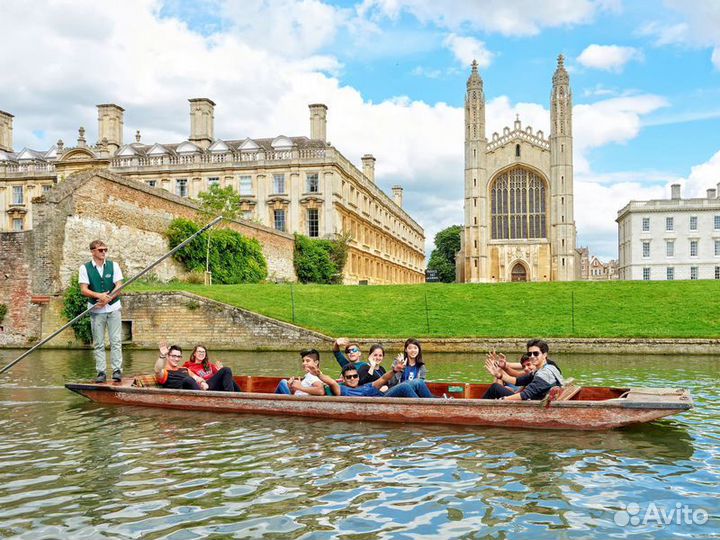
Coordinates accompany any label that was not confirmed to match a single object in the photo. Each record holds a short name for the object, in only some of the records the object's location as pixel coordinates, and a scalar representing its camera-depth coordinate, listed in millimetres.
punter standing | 10055
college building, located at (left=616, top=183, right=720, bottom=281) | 64000
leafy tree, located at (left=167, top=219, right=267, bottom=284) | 29906
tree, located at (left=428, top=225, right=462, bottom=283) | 82438
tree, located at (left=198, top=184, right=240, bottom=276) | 31766
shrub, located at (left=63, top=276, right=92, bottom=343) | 22219
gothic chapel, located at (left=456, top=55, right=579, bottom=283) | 60156
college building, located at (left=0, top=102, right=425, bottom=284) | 45406
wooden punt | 8391
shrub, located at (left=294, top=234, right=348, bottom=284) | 42188
